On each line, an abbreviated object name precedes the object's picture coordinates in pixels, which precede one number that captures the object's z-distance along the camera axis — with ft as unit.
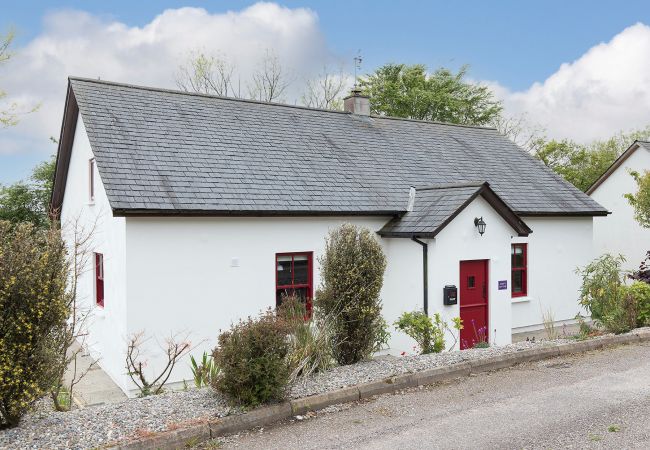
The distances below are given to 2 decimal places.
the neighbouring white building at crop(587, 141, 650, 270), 76.07
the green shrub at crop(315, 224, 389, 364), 29.84
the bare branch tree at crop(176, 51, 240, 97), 121.39
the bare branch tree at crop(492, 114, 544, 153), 134.92
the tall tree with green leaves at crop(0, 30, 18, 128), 62.95
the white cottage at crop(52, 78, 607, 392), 36.99
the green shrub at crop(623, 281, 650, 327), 40.14
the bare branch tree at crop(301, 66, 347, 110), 126.21
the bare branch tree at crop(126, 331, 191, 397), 35.04
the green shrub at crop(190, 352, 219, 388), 23.93
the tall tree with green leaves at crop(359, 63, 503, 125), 121.60
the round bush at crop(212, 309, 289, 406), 21.97
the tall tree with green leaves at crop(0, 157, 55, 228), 73.41
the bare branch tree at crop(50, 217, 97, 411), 20.49
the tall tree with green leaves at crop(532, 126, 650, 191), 119.34
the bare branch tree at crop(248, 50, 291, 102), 124.88
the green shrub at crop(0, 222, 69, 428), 18.75
